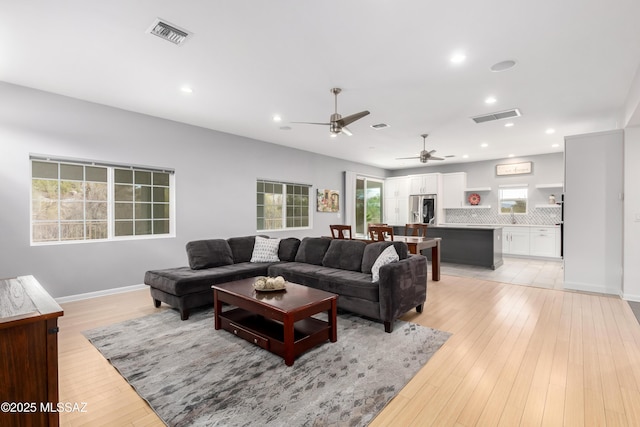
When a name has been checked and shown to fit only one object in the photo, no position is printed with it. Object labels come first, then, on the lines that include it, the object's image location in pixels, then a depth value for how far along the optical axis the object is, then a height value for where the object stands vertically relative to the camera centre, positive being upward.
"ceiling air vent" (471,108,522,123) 4.76 +1.58
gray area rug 1.94 -1.26
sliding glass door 9.58 +0.37
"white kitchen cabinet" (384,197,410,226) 10.01 +0.10
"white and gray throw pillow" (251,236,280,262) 4.86 -0.61
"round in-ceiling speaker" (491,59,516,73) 3.19 +1.58
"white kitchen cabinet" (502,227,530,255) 7.92 -0.73
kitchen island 6.52 -0.71
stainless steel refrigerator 9.35 +0.15
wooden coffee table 2.55 -1.00
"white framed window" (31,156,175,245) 4.14 +0.18
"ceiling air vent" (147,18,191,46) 2.56 +1.59
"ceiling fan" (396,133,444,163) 6.03 +1.15
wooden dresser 1.29 -0.67
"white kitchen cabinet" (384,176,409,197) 10.05 +0.90
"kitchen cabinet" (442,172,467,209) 9.11 +0.73
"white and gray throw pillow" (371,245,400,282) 3.42 -0.54
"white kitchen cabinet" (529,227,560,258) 7.50 -0.72
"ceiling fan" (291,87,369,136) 3.69 +1.14
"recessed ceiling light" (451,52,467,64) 3.01 +1.58
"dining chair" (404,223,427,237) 5.98 -0.28
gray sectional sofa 3.30 -0.77
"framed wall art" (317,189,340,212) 8.11 +0.34
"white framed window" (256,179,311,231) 6.84 +0.19
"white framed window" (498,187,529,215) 8.41 +0.36
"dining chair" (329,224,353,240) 5.66 -0.28
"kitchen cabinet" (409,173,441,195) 9.38 +0.94
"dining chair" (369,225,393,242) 5.02 -0.33
